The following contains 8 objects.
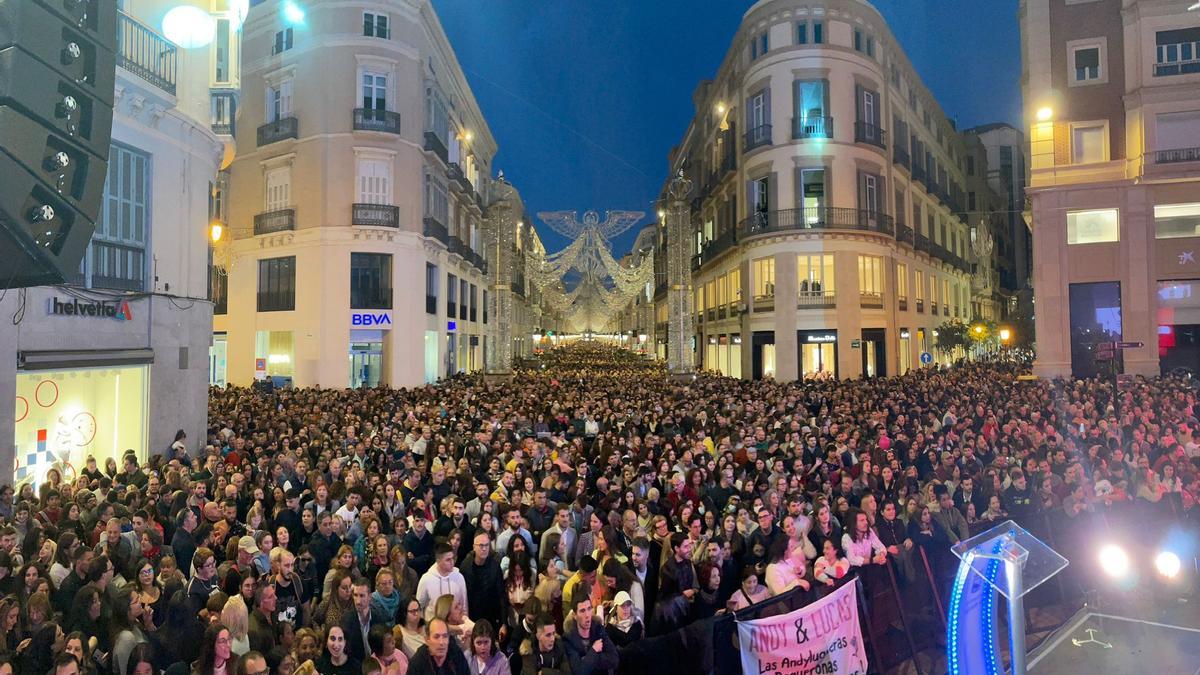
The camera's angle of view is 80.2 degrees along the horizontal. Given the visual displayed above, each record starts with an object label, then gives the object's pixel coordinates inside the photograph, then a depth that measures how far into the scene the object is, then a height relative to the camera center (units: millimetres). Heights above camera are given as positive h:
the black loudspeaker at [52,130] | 4168 +1540
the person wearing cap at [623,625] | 5837 -2115
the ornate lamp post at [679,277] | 32750 +4236
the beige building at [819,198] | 32812 +8095
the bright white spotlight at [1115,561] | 8031 -2282
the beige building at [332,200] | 29609 +7350
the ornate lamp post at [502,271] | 33219 +4697
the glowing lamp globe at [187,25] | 11633 +5851
